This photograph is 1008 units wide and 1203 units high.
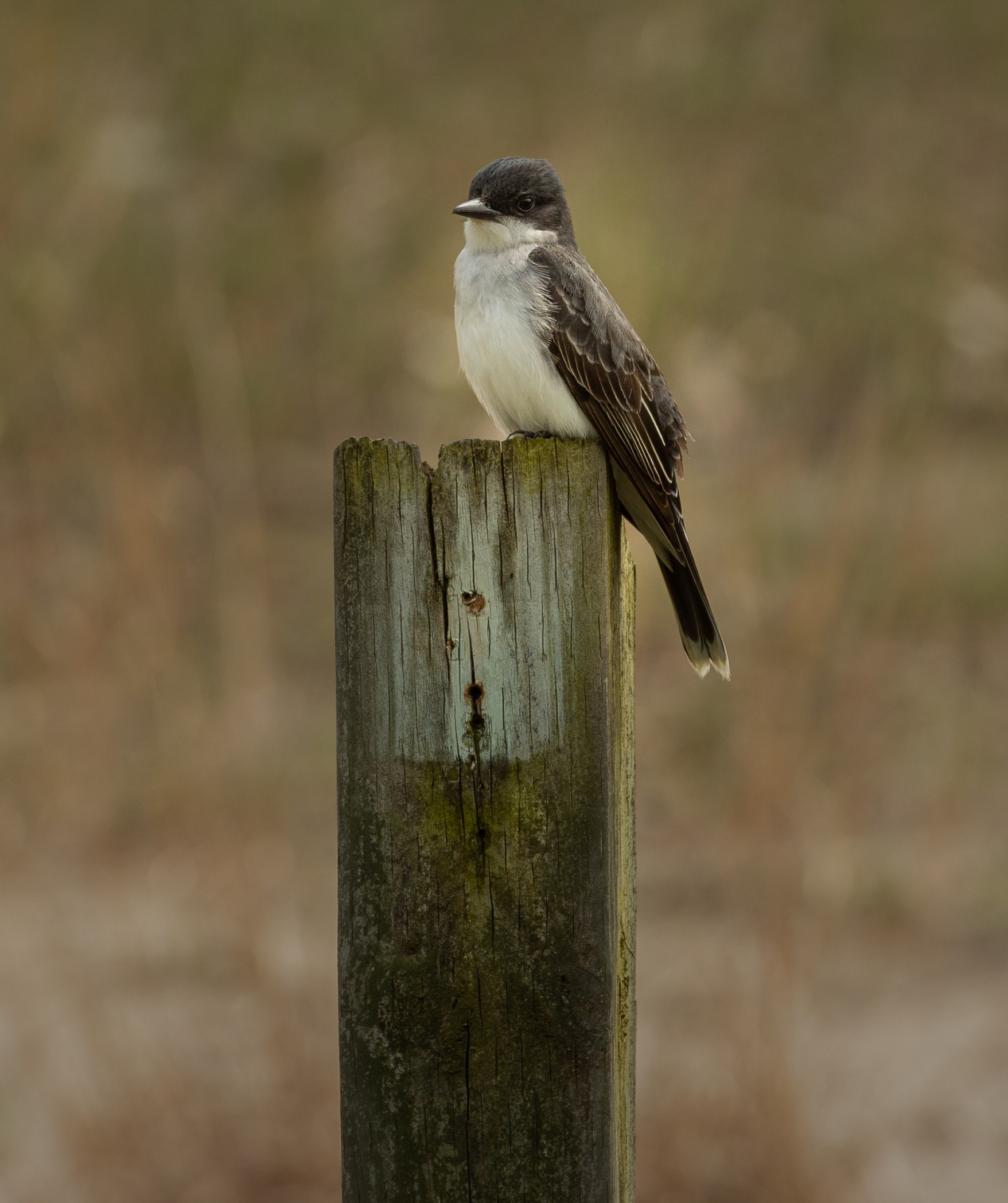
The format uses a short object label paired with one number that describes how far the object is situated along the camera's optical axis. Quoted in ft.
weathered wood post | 14.12
